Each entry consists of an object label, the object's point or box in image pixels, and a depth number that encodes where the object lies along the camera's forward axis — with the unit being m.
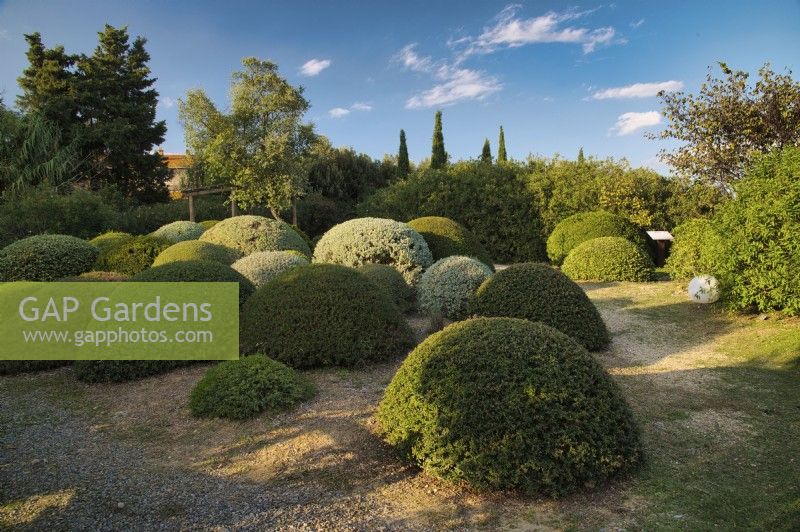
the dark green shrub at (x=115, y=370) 5.86
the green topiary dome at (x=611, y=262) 12.11
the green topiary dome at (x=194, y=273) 6.49
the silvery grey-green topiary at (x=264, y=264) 8.34
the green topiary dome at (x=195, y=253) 9.04
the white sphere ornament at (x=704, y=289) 9.31
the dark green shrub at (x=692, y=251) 9.39
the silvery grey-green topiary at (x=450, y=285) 8.34
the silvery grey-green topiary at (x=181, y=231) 13.76
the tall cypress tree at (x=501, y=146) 38.67
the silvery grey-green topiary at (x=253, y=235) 11.30
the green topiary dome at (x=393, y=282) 8.68
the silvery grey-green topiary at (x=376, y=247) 9.83
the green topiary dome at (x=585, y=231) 14.61
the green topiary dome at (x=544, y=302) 6.66
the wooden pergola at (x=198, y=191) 17.50
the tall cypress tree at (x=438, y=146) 32.72
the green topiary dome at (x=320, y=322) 5.85
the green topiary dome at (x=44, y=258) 9.28
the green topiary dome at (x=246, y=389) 4.79
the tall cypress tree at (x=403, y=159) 30.97
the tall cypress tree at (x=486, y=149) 37.25
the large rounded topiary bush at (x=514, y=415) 3.55
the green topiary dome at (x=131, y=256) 10.02
